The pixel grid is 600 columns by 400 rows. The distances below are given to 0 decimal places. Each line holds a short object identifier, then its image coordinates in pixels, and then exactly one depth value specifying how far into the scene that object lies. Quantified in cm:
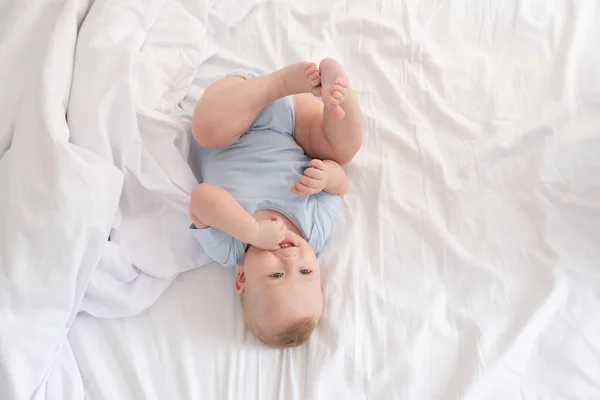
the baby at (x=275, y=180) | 88
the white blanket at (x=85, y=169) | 79
